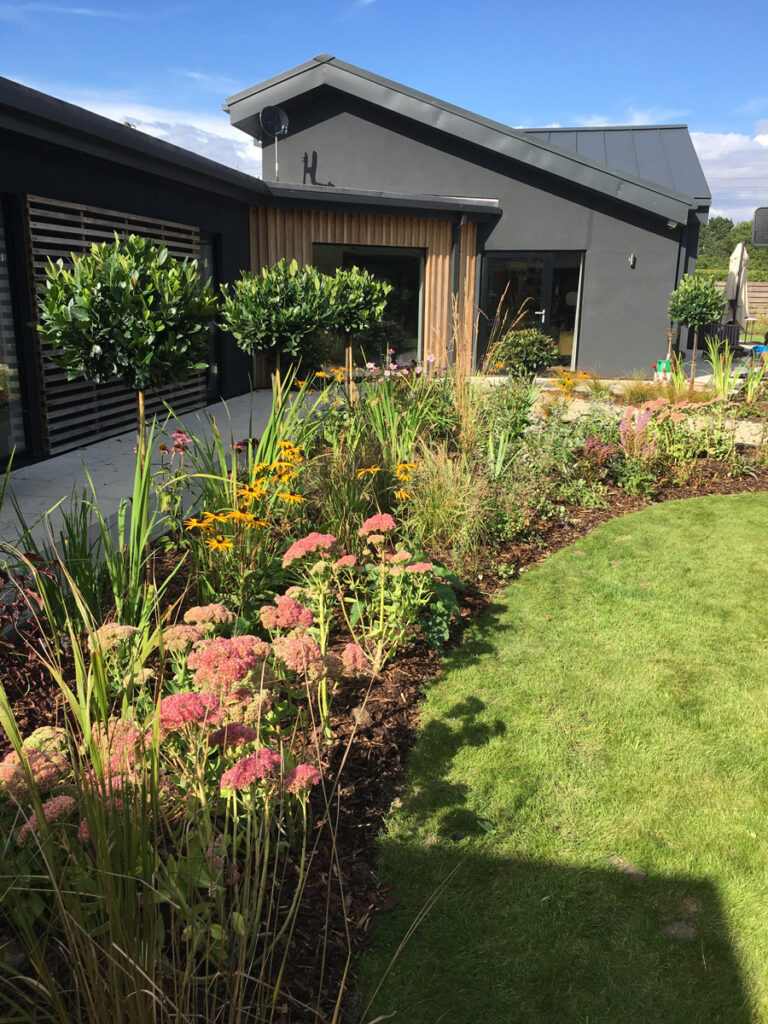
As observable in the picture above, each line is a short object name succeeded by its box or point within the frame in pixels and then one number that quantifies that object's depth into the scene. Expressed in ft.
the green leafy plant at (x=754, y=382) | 26.11
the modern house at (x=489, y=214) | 40.63
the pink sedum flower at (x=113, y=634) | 7.22
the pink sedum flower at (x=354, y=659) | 7.80
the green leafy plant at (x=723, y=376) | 25.90
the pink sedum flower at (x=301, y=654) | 6.83
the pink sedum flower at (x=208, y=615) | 7.87
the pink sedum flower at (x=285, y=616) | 7.58
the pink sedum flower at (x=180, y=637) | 6.98
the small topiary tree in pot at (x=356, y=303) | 23.97
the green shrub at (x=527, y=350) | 37.40
